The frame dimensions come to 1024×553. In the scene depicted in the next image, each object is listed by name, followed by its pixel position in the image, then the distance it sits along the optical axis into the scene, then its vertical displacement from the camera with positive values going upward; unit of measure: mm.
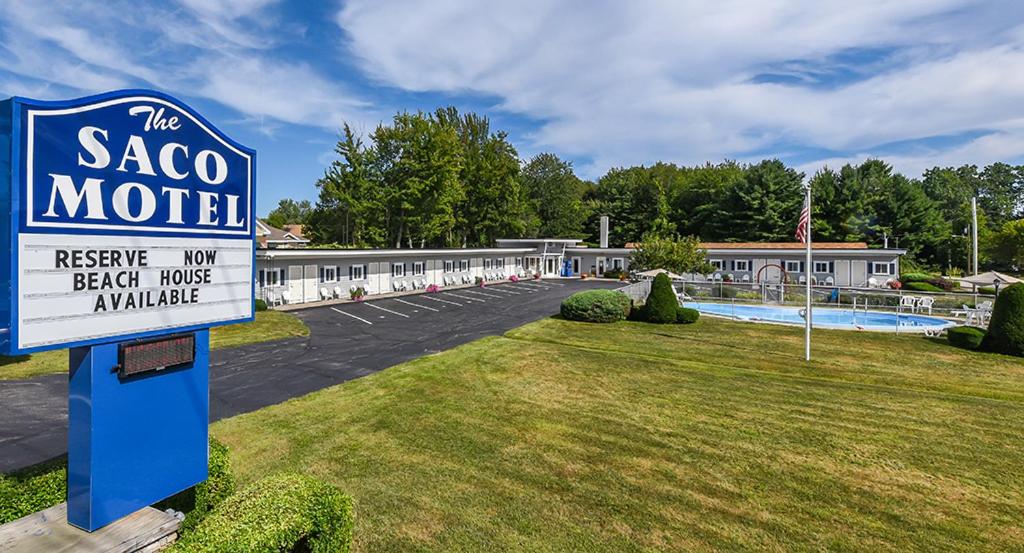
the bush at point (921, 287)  37594 -526
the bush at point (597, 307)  24375 -1367
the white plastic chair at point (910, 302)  26281 -1214
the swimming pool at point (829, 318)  24156 -2024
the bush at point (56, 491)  4652 -2102
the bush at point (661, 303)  24297 -1169
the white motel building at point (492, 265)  29328 +1094
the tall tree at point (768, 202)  57406 +8864
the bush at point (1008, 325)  17750 -1568
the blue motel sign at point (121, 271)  3738 +43
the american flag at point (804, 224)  17141 +1935
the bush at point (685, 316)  24500 -1804
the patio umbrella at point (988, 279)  23188 +63
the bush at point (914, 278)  41903 +171
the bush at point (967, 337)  19031 -2169
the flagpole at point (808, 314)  16969 -1170
